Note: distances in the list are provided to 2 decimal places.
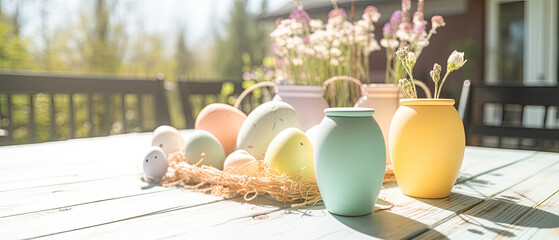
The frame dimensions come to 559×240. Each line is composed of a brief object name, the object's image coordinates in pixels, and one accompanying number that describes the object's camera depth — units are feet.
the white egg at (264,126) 2.90
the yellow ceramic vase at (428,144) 2.13
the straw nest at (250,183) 2.24
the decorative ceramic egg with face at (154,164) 2.79
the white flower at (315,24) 3.81
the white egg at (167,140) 3.39
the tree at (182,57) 33.50
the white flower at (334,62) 3.66
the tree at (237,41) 35.81
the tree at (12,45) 21.35
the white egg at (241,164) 2.50
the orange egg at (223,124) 3.35
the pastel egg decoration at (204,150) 2.88
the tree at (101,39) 26.96
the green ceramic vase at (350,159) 1.84
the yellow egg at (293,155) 2.39
